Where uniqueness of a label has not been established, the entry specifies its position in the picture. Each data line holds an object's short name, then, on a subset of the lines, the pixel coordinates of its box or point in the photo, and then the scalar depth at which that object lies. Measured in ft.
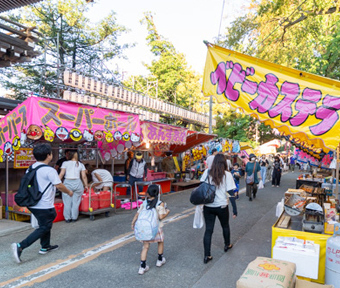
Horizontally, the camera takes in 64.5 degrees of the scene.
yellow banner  12.04
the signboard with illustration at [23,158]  25.41
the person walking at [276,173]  54.03
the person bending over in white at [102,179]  27.79
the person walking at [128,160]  35.38
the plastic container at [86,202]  25.00
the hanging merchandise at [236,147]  67.46
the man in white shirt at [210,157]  27.62
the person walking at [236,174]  36.17
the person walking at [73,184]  23.79
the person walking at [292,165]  107.10
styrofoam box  10.83
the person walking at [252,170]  37.11
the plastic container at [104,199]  26.04
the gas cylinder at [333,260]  10.70
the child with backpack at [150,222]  13.89
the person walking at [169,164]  49.06
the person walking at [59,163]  28.23
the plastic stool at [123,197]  33.36
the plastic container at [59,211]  24.48
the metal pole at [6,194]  24.32
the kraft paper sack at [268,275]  8.18
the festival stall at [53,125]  20.95
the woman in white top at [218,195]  15.51
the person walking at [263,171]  56.13
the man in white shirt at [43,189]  15.47
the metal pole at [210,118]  58.21
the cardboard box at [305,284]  9.23
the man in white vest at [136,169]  31.86
